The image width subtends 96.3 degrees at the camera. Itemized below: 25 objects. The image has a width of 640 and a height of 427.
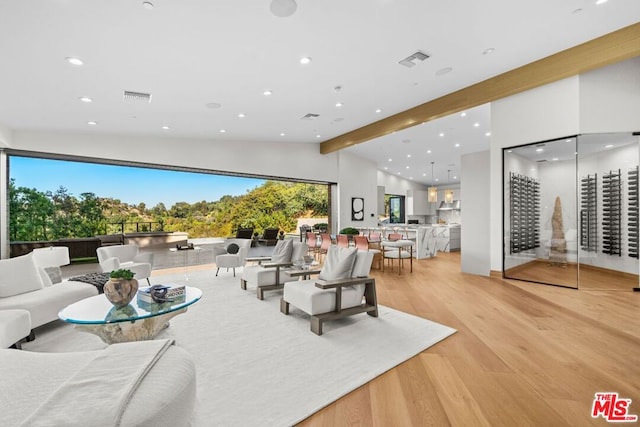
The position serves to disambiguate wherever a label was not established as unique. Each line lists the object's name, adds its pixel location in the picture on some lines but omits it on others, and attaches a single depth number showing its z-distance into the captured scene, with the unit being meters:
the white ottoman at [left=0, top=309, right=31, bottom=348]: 2.32
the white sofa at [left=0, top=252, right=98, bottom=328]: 2.89
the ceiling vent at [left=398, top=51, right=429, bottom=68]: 4.16
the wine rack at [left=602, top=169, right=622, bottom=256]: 4.96
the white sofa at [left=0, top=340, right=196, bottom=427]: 0.86
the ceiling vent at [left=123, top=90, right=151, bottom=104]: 4.49
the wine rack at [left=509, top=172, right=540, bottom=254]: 5.43
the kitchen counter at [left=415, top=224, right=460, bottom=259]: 8.47
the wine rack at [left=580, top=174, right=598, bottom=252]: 4.95
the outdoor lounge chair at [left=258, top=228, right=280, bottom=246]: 11.55
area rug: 1.92
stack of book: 2.83
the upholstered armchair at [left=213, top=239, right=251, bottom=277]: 5.80
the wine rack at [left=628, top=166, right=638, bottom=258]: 4.70
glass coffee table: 2.41
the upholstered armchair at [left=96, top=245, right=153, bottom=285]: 4.72
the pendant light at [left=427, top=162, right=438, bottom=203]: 9.98
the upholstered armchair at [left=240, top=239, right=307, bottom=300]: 4.46
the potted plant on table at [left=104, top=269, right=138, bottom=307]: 2.59
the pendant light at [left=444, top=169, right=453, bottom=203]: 10.59
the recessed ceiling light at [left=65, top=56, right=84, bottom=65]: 3.46
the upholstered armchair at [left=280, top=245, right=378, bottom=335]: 3.17
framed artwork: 10.71
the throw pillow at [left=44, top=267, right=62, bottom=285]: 3.86
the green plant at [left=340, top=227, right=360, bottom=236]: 6.91
